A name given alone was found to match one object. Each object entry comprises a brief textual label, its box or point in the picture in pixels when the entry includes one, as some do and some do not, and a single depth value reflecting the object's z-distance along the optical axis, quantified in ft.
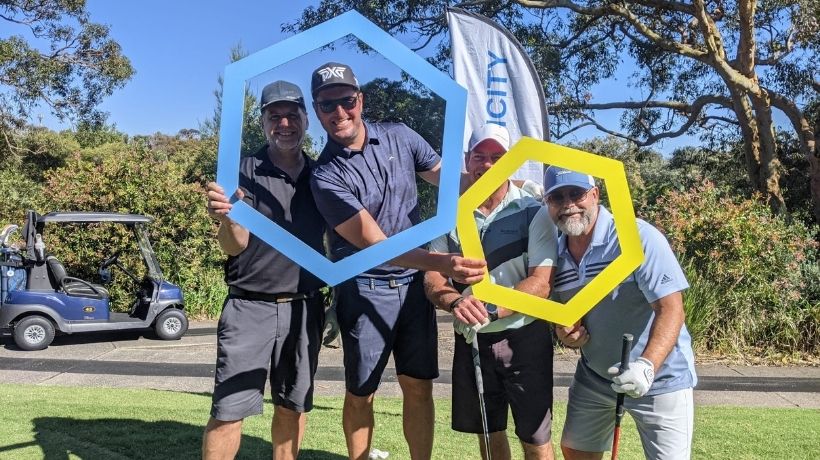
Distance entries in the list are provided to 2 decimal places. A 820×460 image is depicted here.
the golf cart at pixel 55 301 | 30.50
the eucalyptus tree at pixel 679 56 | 39.52
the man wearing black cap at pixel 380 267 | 7.80
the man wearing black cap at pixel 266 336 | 10.33
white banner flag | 19.83
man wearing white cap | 9.14
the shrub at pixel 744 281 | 28.45
